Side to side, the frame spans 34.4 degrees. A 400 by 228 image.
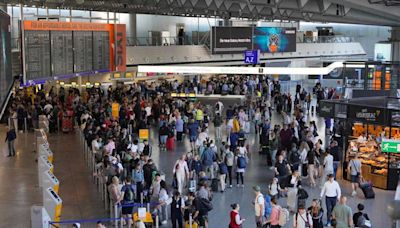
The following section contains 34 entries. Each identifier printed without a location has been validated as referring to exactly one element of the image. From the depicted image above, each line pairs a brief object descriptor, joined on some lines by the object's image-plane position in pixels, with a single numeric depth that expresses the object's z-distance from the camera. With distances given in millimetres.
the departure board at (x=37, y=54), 21234
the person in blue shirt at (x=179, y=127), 23969
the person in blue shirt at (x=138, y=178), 14773
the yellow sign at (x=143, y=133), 20766
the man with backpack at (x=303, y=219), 11773
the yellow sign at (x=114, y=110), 25766
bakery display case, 17750
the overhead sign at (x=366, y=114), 17797
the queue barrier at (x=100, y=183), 13443
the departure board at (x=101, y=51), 27677
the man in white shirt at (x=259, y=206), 12969
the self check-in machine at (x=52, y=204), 12672
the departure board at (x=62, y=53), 23969
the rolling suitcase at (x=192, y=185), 15053
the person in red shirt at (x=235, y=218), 12141
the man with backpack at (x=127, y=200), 13245
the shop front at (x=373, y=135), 17572
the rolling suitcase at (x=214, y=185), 16797
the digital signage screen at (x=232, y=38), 33469
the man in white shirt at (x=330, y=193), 14023
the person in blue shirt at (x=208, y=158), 17438
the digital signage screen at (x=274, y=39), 37041
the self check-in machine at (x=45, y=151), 16812
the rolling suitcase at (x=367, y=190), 16500
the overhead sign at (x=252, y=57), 28719
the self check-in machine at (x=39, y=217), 11672
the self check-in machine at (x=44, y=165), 15539
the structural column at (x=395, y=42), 20686
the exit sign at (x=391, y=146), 16688
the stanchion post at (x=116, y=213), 13152
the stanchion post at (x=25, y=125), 25344
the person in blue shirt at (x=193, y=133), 22547
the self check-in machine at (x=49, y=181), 14116
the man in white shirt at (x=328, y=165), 16953
